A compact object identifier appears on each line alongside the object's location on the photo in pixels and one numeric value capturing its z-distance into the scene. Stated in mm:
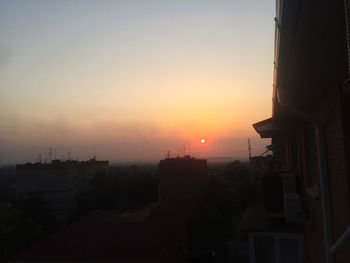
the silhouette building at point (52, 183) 42688
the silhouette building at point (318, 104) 1578
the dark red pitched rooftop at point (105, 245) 13016
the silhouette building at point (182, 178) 36562
